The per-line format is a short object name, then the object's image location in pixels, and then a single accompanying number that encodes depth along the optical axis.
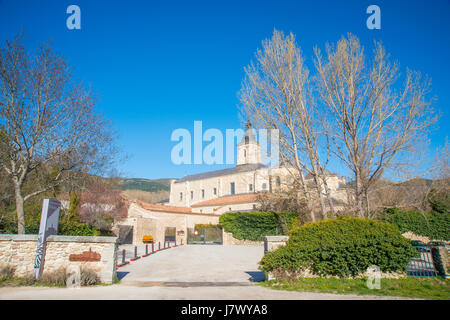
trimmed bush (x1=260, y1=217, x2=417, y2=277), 7.82
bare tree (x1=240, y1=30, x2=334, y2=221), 13.62
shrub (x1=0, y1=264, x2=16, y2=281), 7.65
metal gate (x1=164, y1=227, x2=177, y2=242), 28.89
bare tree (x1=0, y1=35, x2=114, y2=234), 10.47
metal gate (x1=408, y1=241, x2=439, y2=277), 8.30
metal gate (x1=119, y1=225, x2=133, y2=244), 26.18
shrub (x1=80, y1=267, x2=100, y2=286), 7.46
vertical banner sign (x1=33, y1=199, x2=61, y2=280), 7.72
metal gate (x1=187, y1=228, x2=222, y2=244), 28.77
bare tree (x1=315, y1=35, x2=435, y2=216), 11.98
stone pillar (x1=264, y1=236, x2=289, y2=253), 8.55
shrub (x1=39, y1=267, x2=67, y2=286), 7.47
